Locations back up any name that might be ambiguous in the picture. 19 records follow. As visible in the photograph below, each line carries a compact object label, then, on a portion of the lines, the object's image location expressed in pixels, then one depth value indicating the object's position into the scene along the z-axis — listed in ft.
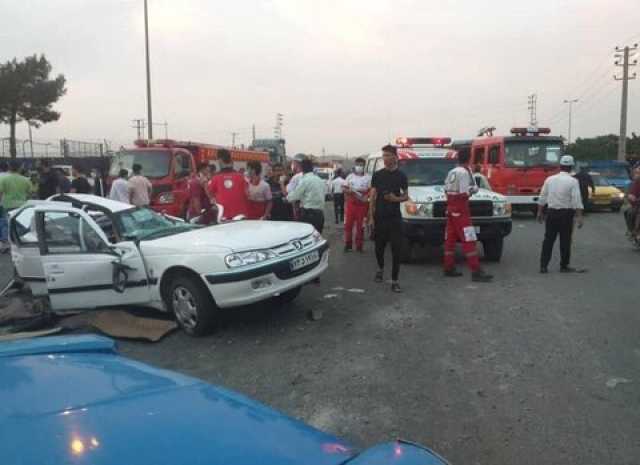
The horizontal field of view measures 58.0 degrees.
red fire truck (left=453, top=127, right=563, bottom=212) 54.70
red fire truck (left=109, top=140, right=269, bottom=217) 46.98
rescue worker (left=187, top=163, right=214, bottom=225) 36.35
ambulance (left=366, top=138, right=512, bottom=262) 30.01
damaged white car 18.02
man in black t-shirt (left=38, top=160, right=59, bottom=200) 46.29
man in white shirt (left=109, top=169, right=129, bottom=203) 37.58
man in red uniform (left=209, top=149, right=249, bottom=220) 25.41
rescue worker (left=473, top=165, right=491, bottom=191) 36.91
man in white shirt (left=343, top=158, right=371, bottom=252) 34.96
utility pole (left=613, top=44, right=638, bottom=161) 123.03
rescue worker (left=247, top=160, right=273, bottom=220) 26.25
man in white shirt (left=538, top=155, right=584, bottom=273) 27.73
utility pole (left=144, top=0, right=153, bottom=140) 80.23
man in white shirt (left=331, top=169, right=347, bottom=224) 52.44
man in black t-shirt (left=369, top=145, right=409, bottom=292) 24.27
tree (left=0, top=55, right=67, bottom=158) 121.08
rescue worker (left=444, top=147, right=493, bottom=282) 26.30
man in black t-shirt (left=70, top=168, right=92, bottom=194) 43.59
